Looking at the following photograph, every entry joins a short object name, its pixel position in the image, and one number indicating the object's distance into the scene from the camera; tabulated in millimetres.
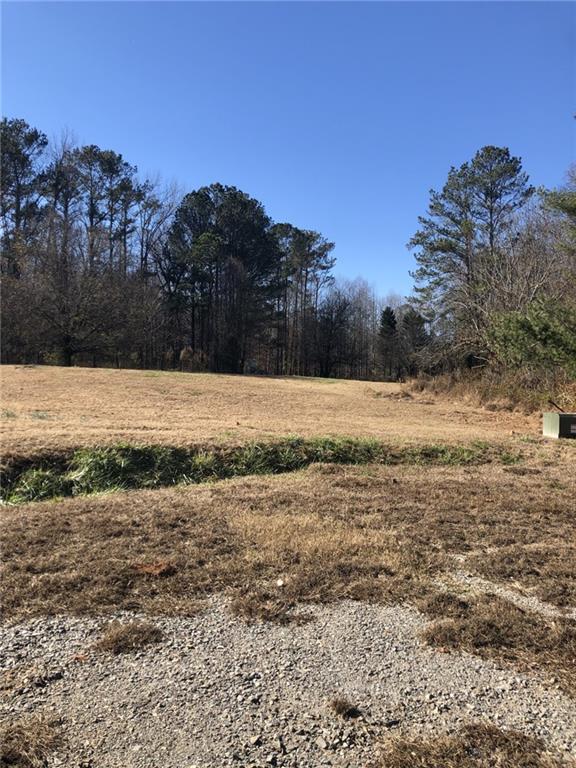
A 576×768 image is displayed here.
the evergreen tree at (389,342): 48406
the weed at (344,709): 2209
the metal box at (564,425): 11062
